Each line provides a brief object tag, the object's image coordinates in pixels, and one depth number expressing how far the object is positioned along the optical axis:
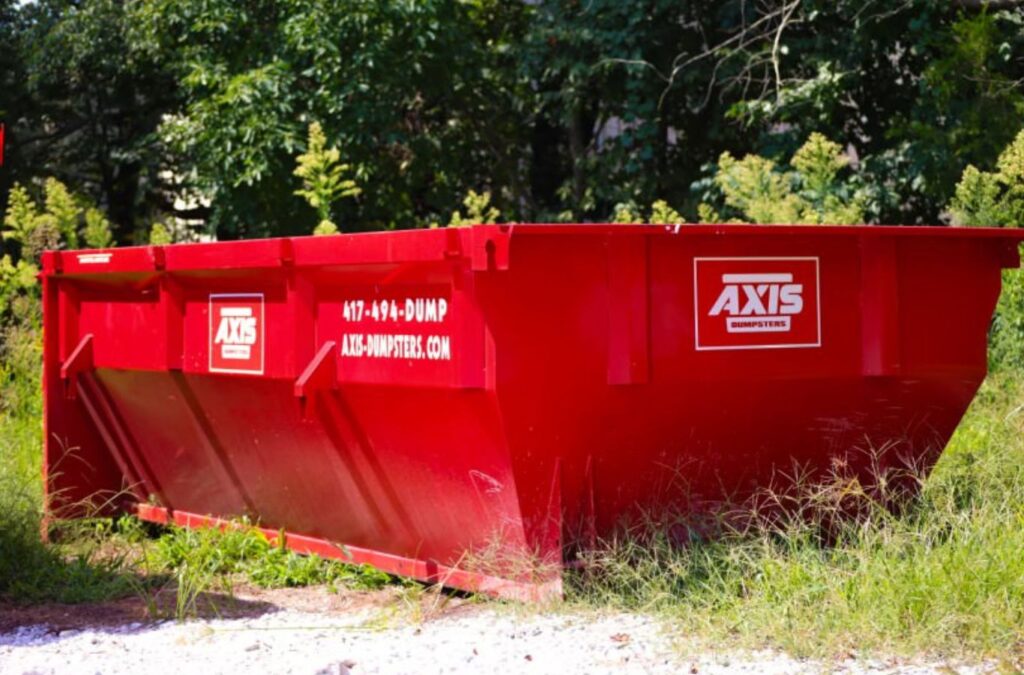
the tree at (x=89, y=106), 17.72
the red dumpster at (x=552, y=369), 5.39
